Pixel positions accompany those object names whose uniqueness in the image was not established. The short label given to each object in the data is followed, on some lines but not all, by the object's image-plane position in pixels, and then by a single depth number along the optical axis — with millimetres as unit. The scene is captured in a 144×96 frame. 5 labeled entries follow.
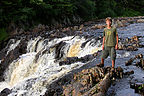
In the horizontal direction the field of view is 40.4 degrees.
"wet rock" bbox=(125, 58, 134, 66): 8706
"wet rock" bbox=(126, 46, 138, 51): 11003
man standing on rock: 7035
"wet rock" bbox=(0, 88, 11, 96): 9784
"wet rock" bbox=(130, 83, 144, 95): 6038
